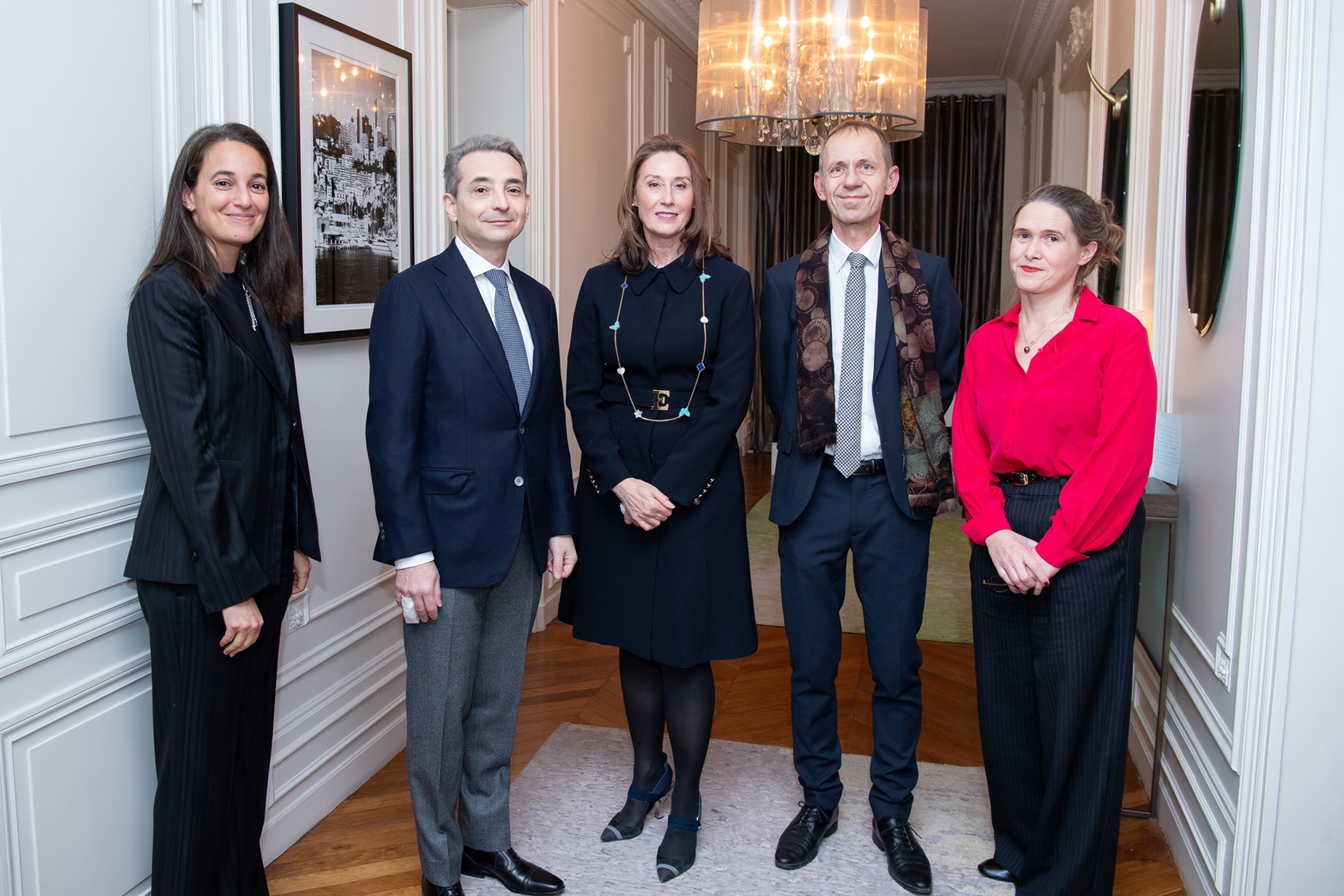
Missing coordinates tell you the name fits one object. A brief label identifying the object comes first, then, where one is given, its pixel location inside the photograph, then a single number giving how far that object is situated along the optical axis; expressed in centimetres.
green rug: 417
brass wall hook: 342
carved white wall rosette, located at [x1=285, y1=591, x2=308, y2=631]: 249
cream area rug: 229
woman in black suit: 175
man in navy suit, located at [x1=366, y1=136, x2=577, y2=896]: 199
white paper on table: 259
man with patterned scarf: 226
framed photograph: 239
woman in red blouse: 202
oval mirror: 217
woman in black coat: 223
